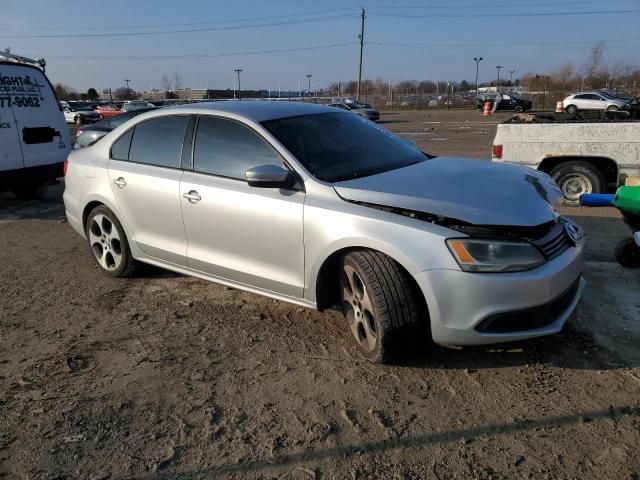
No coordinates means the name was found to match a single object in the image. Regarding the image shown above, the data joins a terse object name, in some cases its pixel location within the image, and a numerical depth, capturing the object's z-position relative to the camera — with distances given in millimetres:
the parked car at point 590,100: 35156
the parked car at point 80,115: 34125
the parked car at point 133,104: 31862
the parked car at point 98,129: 10562
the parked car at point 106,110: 37128
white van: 7762
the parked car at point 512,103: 45053
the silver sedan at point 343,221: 3076
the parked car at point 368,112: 31953
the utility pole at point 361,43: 54681
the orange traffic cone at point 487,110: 37650
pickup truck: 7312
